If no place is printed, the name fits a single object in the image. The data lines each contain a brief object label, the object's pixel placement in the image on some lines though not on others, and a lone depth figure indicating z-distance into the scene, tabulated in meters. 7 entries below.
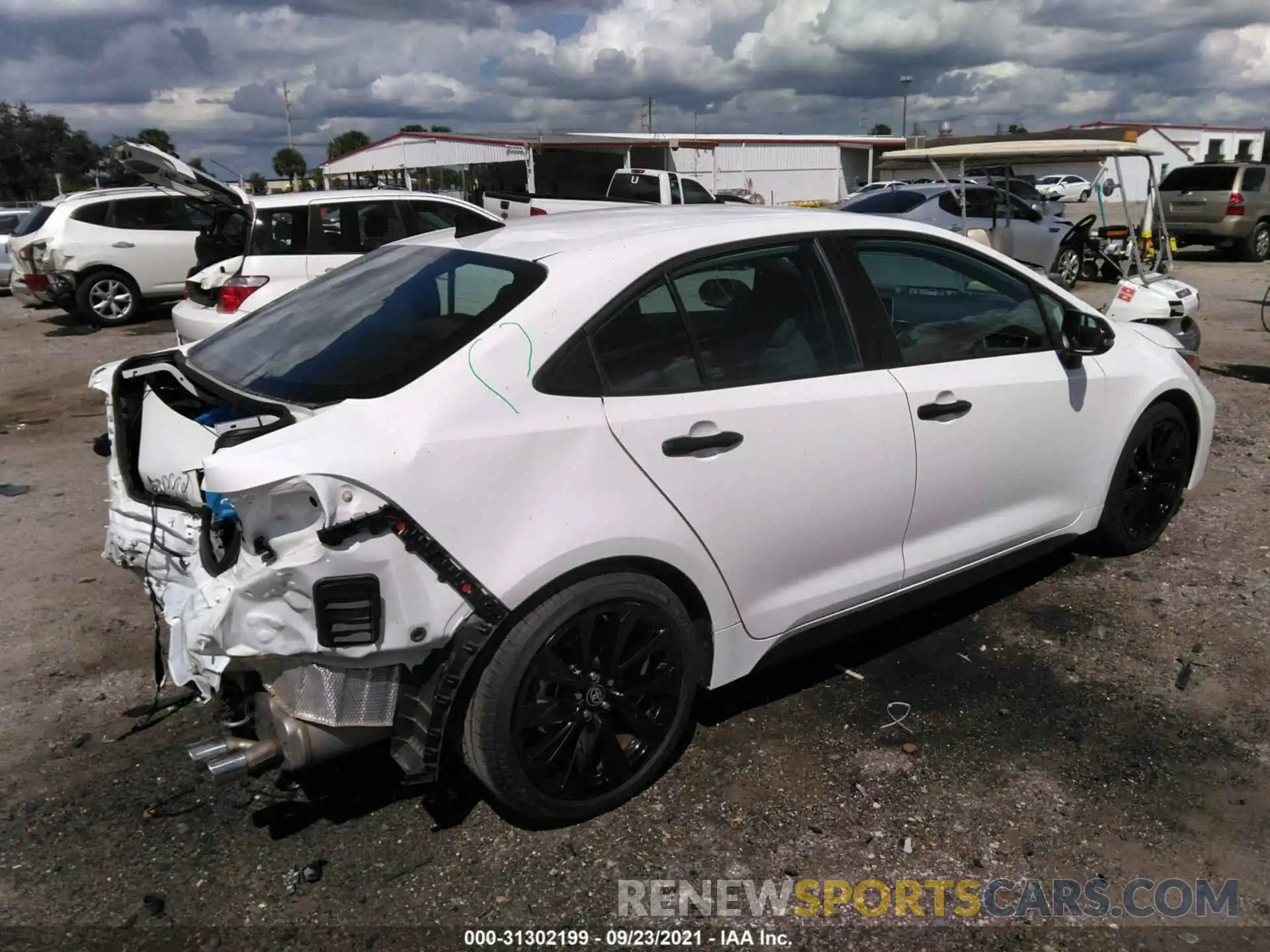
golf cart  6.86
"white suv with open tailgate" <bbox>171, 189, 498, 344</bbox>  8.06
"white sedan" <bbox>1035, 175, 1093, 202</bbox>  37.38
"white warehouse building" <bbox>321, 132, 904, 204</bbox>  40.50
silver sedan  13.39
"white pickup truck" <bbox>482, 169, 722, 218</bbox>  19.08
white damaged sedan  2.40
